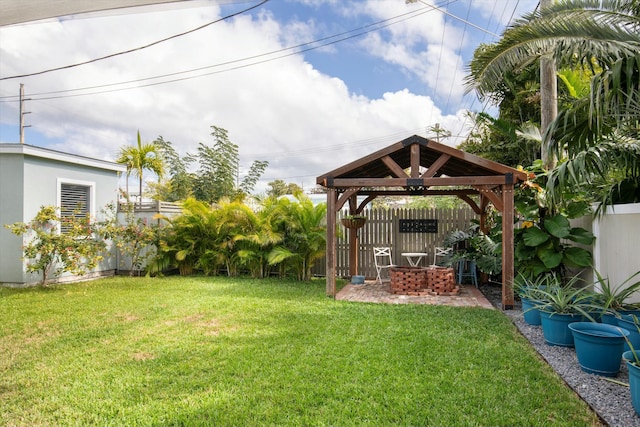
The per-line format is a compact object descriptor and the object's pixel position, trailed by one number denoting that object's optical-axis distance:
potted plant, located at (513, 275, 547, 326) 4.69
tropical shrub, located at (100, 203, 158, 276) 9.21
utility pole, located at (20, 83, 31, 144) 17.11
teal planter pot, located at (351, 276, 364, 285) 8.42
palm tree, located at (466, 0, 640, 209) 3.26
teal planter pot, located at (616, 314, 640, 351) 3.38
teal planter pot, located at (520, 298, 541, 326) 4.93
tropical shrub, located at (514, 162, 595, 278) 5.52
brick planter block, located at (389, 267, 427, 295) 7.17
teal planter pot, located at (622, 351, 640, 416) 2.51
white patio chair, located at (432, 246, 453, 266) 8.38
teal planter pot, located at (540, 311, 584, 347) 4.01
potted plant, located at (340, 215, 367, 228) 8.32
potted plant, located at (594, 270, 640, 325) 3.63
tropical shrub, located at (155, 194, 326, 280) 8.77
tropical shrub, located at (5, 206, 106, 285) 7.69
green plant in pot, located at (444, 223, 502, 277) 6.89
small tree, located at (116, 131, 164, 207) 14.73
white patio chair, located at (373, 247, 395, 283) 8.70
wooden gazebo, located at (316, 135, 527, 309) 5.94
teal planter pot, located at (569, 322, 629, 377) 3.19
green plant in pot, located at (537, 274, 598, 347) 4.00
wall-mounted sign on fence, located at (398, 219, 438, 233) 9.09
